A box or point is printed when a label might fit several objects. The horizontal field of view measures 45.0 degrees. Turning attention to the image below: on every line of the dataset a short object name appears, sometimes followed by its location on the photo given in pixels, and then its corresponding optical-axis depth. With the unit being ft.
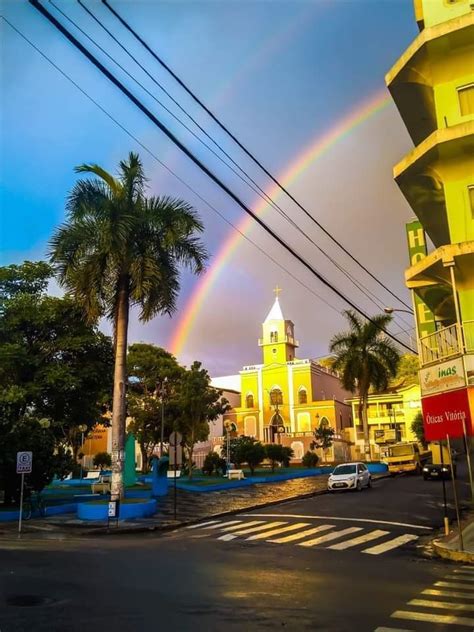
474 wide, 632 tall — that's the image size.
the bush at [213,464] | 152.46
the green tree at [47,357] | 86.22
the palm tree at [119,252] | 70.13
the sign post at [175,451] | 68.33
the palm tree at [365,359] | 155.63
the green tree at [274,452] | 158.10
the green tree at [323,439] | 210.59
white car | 98.94
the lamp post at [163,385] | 170.81
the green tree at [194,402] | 140.77
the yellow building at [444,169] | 56.39
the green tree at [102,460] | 201.87
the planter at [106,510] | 67.87
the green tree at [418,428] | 235.20
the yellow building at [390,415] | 254.06
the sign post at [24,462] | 61.82
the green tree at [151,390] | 165.99
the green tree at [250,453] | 138.31
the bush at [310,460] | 177.11
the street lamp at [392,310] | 96.73
